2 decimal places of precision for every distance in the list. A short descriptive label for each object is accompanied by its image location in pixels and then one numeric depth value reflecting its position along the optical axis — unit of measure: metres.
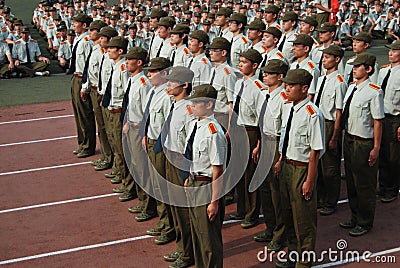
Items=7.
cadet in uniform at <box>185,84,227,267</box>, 10.34
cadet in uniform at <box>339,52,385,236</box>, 12.84
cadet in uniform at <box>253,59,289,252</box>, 12.48
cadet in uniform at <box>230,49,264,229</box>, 13.48
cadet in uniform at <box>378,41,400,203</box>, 14.69
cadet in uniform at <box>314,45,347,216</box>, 13.81
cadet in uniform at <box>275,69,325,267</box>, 11.22
